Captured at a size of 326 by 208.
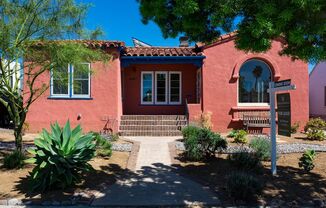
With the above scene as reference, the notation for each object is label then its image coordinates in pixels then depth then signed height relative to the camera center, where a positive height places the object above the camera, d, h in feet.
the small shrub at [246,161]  26.69 -4.06
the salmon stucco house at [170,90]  49.19 +3.36
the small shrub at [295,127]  50.70 -2.27
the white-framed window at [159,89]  57.72 +3.91
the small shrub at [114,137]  41.52 -3.35
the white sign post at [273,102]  24.91 +0.81
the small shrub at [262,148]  29.66 -3.27
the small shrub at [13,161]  27.32 -4.20
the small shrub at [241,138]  39.50 -3.14
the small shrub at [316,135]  43.62 -2.98
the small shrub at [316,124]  48.32 -1.74
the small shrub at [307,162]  26.27 -3.94
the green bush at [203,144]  29.96 -2.95
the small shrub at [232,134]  42.20 -2.89
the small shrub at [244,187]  20.34 -4.66
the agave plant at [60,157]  22.22 -3.22
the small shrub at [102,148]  31.32 -3.53
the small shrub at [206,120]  47.43 -1.22
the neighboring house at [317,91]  78.48 +5.27
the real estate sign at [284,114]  24.11 -0.14
